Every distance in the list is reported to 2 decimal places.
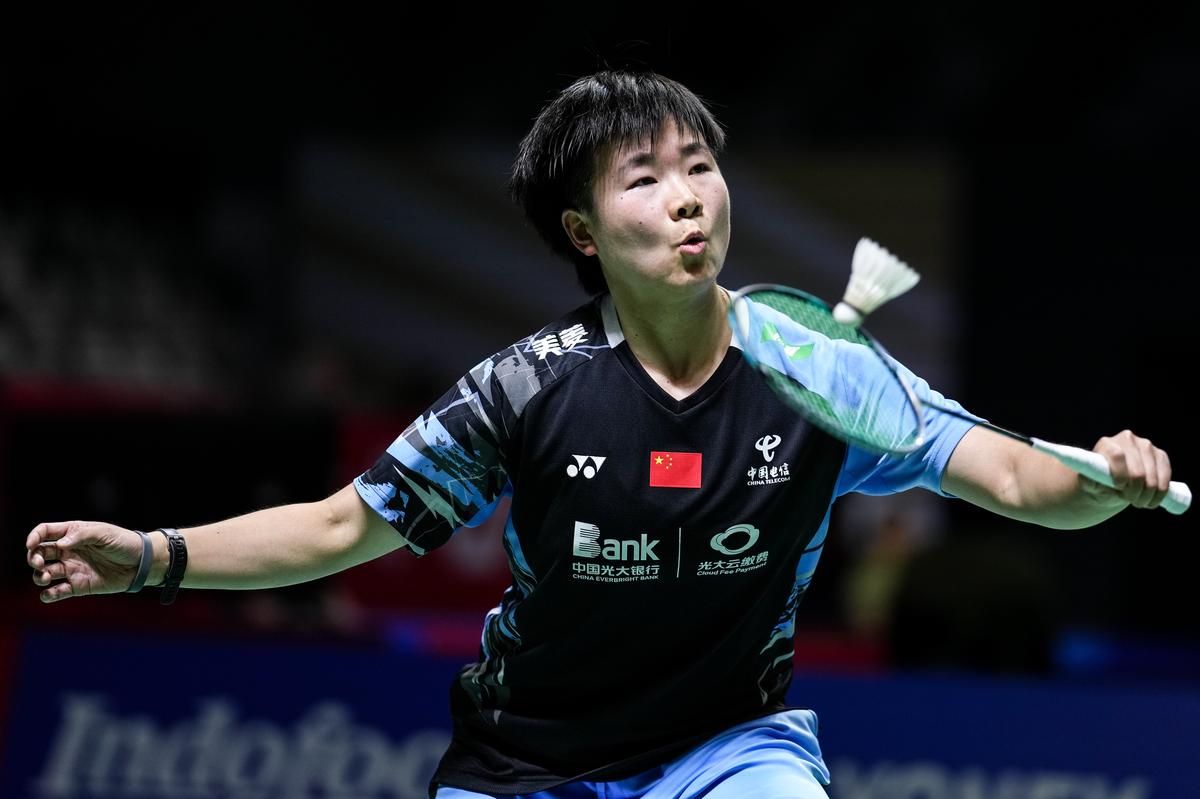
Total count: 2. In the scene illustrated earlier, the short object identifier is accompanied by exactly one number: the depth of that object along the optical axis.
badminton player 5.07
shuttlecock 4.78
